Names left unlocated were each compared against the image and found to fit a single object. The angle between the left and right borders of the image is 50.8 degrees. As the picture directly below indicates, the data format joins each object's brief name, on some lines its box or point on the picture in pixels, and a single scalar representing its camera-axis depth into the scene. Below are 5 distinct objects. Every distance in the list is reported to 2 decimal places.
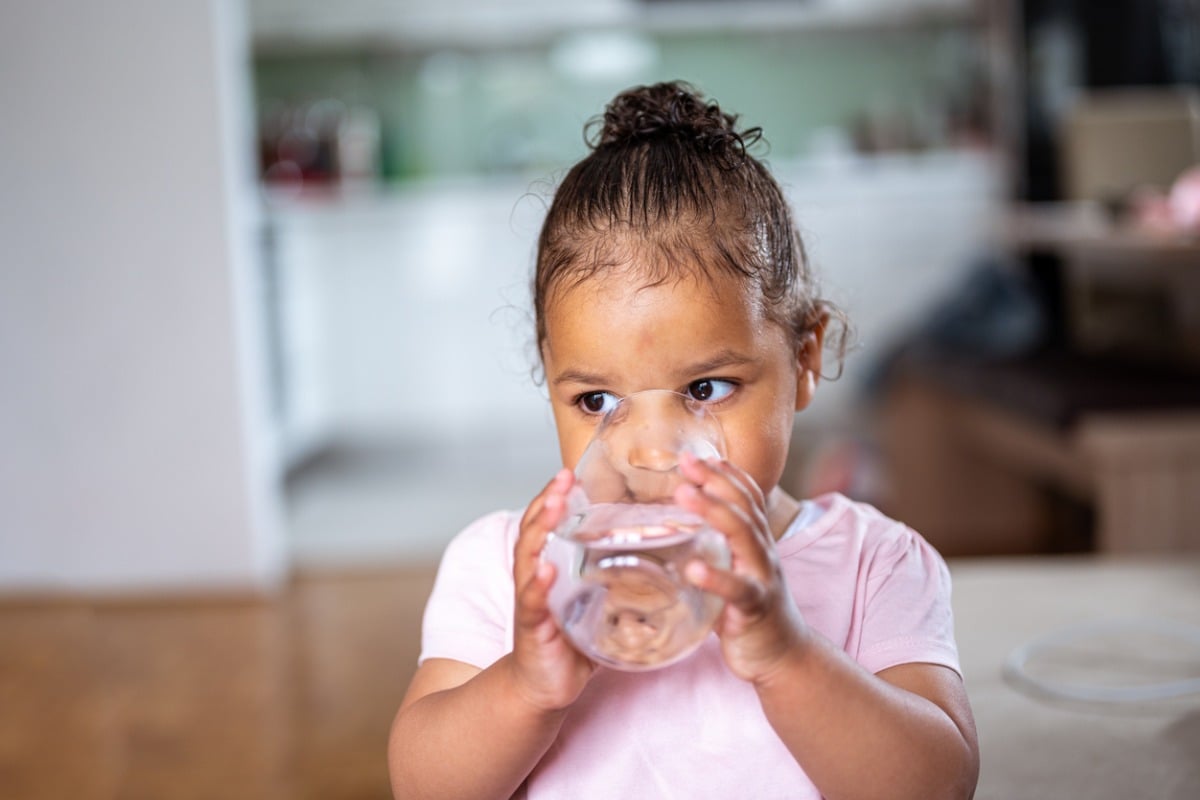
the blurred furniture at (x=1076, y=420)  2.12
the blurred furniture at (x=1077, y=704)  0.87
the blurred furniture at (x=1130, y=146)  3.42
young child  0.68
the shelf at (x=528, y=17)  4.66
